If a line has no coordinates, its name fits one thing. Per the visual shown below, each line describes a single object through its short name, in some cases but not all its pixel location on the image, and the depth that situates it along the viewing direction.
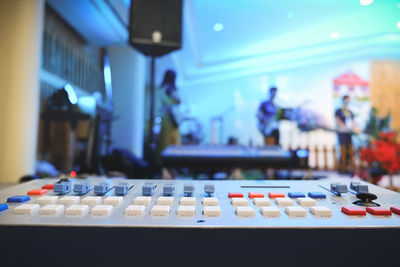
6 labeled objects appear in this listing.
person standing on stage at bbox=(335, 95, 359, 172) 4.26
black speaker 1.47
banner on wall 5.34
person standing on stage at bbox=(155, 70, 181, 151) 3.81
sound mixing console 0.28
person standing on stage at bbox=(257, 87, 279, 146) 4.15
